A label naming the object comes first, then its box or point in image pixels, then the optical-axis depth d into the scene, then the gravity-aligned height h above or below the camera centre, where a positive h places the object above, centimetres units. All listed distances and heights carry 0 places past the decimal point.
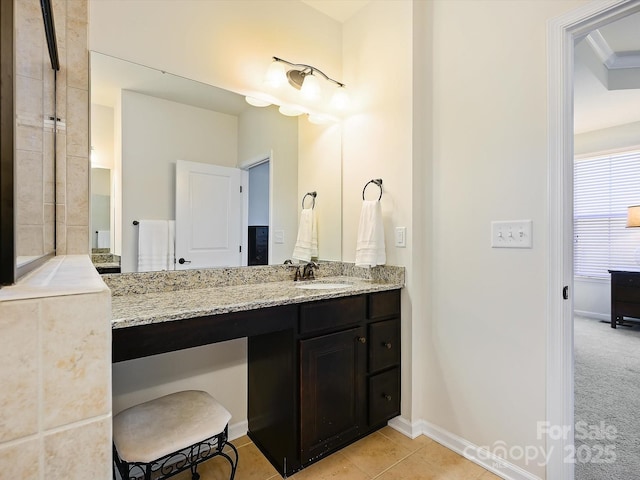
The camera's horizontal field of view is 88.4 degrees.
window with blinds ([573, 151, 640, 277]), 420 +38
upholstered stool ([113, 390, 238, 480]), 114 -71
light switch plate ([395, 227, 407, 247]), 193 +1
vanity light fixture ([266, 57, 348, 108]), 192 +99
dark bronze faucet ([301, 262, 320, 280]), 216 -22
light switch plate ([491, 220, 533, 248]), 153 +3
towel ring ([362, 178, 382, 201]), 207 +37
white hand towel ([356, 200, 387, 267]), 197 +1
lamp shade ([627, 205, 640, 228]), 398 +30
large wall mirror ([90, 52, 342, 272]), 151 +45
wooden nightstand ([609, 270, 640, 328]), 387 -65
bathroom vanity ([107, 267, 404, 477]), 125 -53
